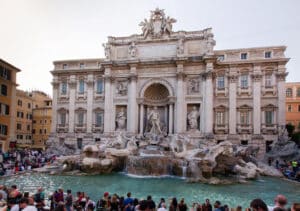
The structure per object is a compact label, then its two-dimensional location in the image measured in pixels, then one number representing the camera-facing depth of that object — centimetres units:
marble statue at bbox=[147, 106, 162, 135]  2530
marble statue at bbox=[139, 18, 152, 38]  2719
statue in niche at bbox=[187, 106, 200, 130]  2492
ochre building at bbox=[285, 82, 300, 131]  3672
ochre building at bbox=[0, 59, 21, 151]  2498
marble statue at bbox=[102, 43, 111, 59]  2800
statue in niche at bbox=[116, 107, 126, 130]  2702
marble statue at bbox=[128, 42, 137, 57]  2705
